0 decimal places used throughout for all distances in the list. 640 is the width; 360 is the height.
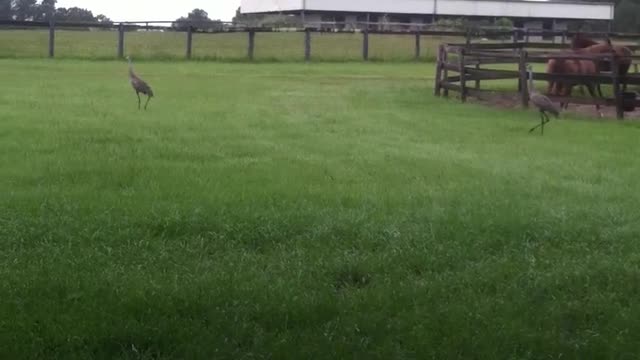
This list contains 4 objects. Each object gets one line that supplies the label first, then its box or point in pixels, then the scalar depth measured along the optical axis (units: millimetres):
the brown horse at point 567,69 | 19317
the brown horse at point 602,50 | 17275
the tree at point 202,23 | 46906
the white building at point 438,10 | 76438
